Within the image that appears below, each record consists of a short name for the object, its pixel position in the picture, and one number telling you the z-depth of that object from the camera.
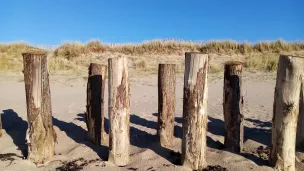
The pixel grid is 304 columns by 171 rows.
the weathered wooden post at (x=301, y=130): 3.29
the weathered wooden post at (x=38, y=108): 3.22
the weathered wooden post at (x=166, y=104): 3.61
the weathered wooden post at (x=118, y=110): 3.12
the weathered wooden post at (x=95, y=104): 3.66
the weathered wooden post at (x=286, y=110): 2.88
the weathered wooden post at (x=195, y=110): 2.97
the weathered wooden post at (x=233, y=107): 3.40
